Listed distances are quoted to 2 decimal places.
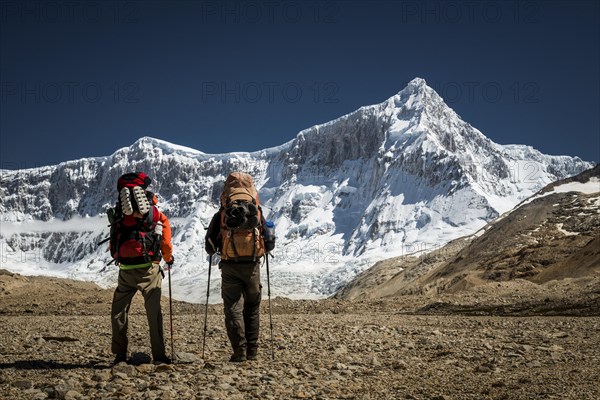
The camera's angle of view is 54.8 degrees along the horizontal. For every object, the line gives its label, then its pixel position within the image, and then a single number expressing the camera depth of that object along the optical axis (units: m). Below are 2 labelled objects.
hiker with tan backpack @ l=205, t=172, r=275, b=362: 8.87
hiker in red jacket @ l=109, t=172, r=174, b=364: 8.48
